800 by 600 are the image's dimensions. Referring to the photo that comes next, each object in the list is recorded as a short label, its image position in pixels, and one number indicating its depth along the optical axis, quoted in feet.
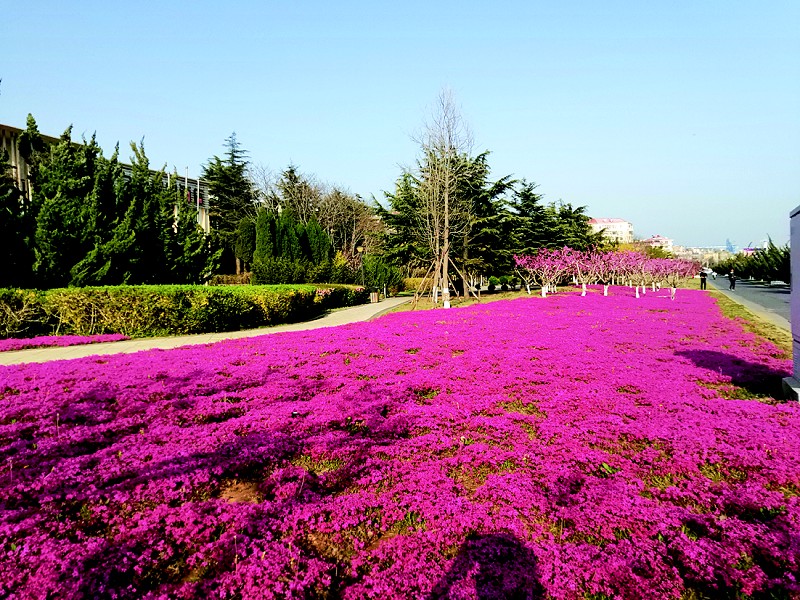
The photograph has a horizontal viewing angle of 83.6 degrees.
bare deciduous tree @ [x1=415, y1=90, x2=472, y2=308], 71.72
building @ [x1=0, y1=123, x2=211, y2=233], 70.68
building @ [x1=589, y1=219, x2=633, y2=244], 598.34
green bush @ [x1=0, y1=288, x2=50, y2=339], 34.27
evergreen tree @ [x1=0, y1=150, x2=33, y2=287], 38.24
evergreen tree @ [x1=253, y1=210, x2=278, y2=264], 76.48
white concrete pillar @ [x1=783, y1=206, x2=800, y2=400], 17.06
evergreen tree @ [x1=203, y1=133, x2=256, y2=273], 144.77
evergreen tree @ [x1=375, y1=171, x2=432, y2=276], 82.33
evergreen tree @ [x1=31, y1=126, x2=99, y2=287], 39.17
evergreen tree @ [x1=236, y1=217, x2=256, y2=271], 90.58
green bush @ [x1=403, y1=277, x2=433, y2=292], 139.98
